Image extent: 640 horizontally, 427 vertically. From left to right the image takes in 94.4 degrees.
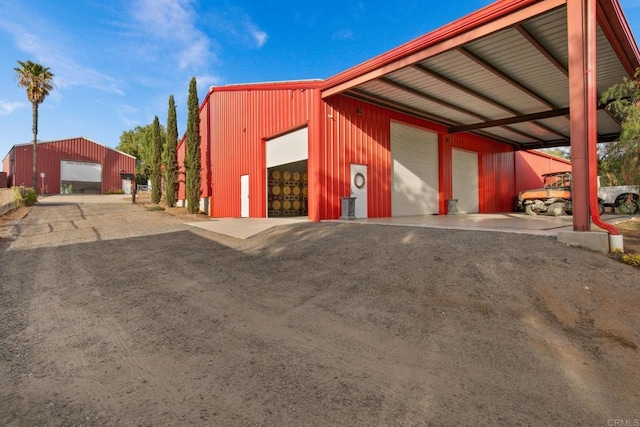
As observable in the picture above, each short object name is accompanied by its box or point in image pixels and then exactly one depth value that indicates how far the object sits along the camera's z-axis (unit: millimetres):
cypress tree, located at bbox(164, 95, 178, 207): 19109
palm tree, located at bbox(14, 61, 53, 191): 26547
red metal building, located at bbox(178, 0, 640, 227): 6645
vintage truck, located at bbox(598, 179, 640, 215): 12588
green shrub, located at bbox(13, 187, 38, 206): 15592
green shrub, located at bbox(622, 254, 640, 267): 4199
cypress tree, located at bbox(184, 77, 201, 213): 16188
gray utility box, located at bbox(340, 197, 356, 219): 10148
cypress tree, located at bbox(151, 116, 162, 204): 22062
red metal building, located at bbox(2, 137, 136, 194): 29812
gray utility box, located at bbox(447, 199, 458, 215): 14705
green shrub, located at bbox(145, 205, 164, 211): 17972
